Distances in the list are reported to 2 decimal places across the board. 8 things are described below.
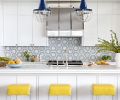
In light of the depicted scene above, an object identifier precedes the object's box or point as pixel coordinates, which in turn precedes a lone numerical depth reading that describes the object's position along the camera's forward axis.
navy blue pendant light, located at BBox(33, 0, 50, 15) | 4.45
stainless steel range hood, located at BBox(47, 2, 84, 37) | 6.55
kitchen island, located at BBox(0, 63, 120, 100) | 4.05
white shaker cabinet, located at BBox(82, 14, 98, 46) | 6.69
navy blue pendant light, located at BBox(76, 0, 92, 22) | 4.50
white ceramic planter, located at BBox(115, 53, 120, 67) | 4.21
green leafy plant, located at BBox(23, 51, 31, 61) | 6.88
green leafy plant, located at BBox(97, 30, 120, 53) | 4.18
